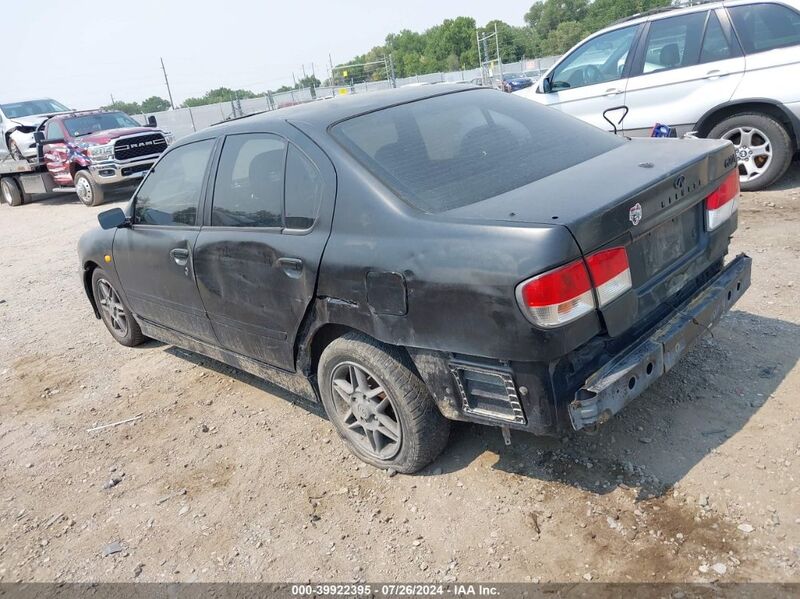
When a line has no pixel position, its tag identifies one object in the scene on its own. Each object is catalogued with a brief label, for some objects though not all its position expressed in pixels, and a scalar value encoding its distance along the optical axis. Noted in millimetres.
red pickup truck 13906
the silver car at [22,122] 16422
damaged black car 2422
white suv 6262
